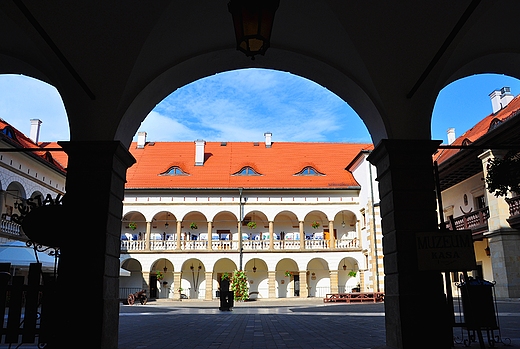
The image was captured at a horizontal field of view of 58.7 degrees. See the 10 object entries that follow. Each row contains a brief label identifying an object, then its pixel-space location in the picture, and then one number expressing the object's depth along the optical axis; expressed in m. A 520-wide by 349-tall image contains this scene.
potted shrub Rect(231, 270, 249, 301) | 32.34
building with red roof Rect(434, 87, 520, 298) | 18.94
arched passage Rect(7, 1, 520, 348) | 6.39
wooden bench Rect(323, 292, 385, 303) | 26.23
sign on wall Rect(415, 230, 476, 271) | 6.13
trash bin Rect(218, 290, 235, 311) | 20.48
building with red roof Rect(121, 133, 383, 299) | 33.88
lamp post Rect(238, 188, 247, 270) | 34.03
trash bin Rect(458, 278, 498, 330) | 6.72
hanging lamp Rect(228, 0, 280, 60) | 3.86
